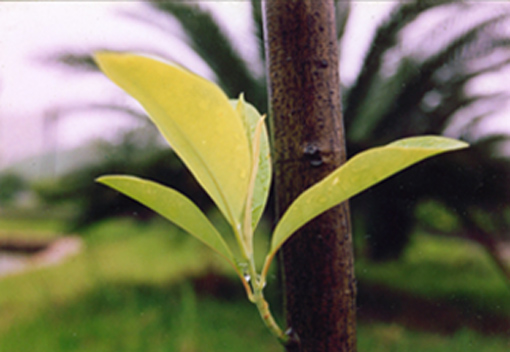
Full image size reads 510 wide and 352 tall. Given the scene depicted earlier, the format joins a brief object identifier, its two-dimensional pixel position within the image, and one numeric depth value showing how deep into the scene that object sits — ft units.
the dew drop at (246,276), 0.59
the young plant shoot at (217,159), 0.34
